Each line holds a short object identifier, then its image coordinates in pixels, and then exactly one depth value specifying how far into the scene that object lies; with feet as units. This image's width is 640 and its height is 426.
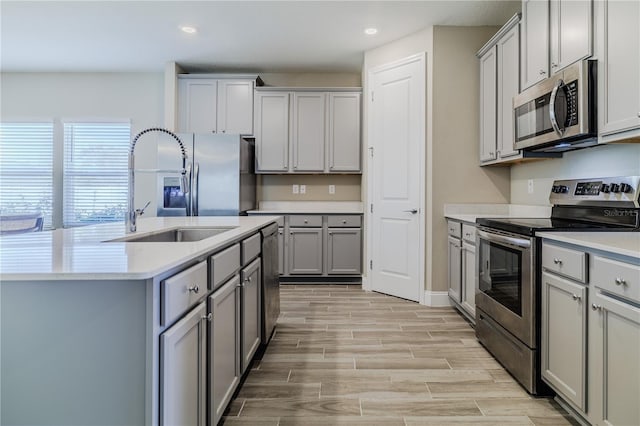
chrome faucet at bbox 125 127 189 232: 6.39
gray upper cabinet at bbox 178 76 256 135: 15.94
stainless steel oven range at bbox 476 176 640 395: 6.46
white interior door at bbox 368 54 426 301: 12.44
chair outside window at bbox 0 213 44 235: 11.02
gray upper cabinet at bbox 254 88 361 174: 16.02
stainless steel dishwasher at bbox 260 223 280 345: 8.25
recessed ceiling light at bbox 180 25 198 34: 12.64
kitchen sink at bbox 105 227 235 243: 7.41
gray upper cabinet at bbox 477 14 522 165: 9.78
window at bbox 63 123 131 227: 17.33
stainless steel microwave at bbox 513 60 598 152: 6.72
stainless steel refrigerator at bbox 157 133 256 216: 14.34
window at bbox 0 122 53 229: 17.26
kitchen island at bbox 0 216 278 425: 3.35
